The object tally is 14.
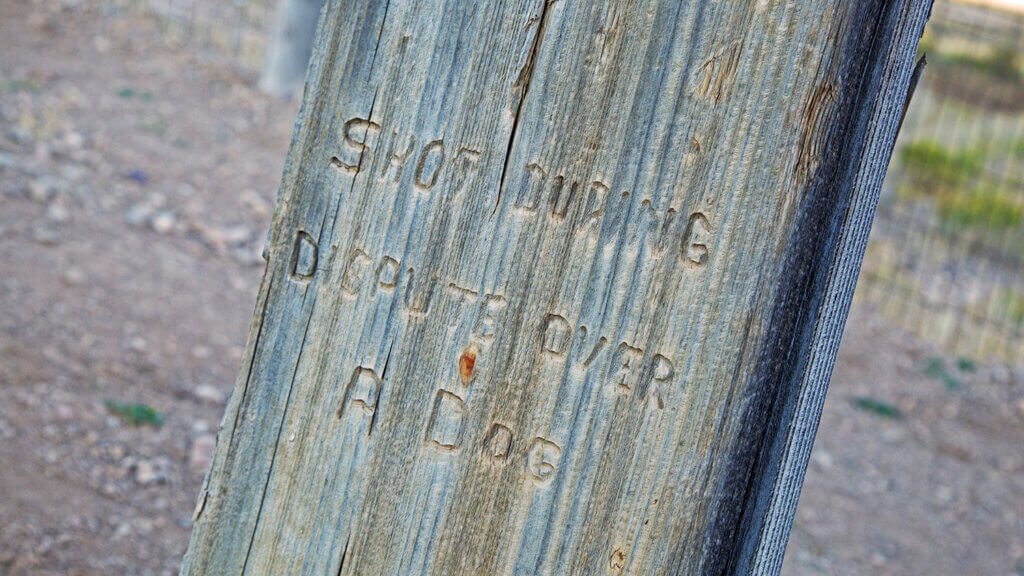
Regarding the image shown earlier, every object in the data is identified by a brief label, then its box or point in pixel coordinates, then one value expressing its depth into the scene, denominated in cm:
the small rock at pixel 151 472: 324
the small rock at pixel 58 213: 490
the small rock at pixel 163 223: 522
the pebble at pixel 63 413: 336
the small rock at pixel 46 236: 464
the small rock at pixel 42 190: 506
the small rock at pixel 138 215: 520
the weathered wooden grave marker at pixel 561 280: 92
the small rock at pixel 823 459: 485
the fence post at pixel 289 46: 793
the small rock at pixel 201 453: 343
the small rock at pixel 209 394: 386
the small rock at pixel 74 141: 586
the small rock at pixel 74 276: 437
